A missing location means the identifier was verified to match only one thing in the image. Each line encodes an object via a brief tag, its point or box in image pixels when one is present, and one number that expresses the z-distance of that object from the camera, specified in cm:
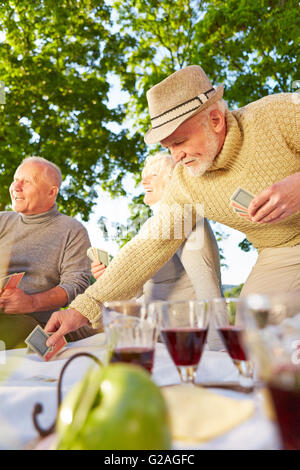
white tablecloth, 74
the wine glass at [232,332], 108
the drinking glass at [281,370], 63
